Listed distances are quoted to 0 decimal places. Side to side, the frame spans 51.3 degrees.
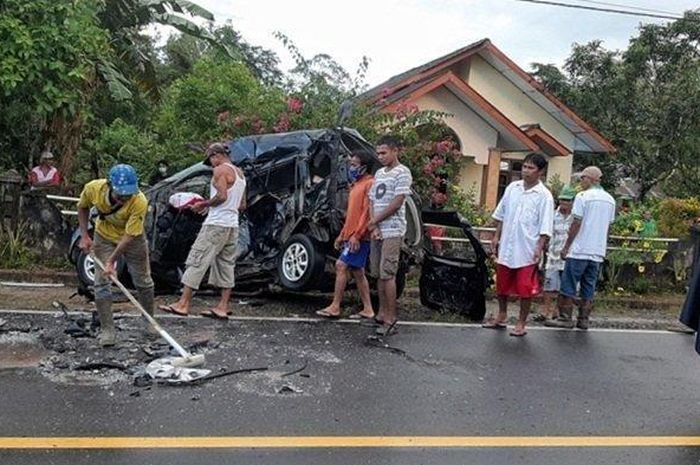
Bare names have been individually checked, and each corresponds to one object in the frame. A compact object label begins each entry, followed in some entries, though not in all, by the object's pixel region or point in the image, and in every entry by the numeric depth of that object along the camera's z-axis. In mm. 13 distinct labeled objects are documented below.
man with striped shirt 7109
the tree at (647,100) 21156
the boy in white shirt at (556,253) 8484
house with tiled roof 18750
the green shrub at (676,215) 12117
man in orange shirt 7375
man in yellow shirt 5891
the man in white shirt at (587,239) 7820
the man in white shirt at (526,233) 7262
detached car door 7844
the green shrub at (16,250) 9477
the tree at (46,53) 9055
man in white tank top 7293
